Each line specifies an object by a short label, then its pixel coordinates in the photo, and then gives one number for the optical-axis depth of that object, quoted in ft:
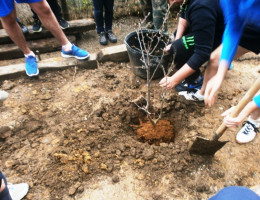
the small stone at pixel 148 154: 6.89
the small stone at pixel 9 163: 6.73
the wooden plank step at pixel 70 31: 11.35
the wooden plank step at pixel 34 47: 11.15
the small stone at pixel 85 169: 6.56
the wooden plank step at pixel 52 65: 9.66
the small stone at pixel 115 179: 6.49
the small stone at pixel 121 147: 7.09
